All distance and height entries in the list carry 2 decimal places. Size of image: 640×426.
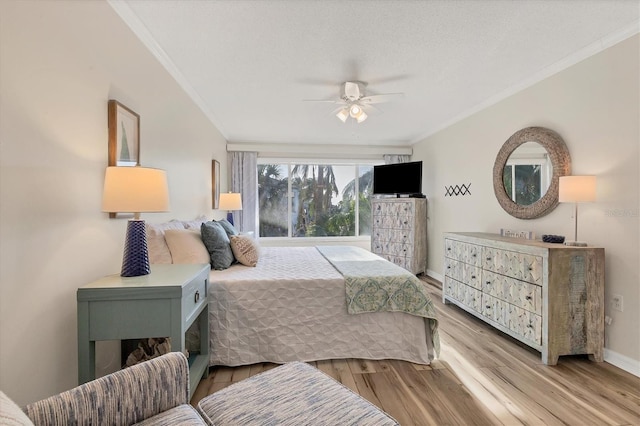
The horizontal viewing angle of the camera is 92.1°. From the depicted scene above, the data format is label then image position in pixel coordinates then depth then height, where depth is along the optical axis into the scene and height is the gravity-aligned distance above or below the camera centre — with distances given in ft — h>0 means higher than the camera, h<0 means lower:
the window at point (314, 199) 20.70 +0.75
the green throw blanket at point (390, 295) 7.72 -2.14
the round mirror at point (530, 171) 9.25 +1.33
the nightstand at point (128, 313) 4.77 -1.63
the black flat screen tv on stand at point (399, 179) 17.30 +1.87
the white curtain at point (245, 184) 19.30 +1.63
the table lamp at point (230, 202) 15.30 +0.40
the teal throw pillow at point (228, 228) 10.58 -0.66
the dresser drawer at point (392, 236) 17.40 -1.45
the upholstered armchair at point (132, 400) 3.09 -2.07
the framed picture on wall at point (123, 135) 6.00 +1.54
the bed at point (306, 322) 7.50 -2.79
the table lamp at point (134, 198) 4.99 +0.19
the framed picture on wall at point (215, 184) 14.92 +1.27
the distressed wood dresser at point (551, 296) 7.82 -2.26
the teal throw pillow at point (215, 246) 8.49 -1.01
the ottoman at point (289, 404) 3.65 -2.46
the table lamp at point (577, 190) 7.87 +0.57
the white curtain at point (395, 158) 20.20 +3.46
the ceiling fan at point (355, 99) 10.01 +3.82
